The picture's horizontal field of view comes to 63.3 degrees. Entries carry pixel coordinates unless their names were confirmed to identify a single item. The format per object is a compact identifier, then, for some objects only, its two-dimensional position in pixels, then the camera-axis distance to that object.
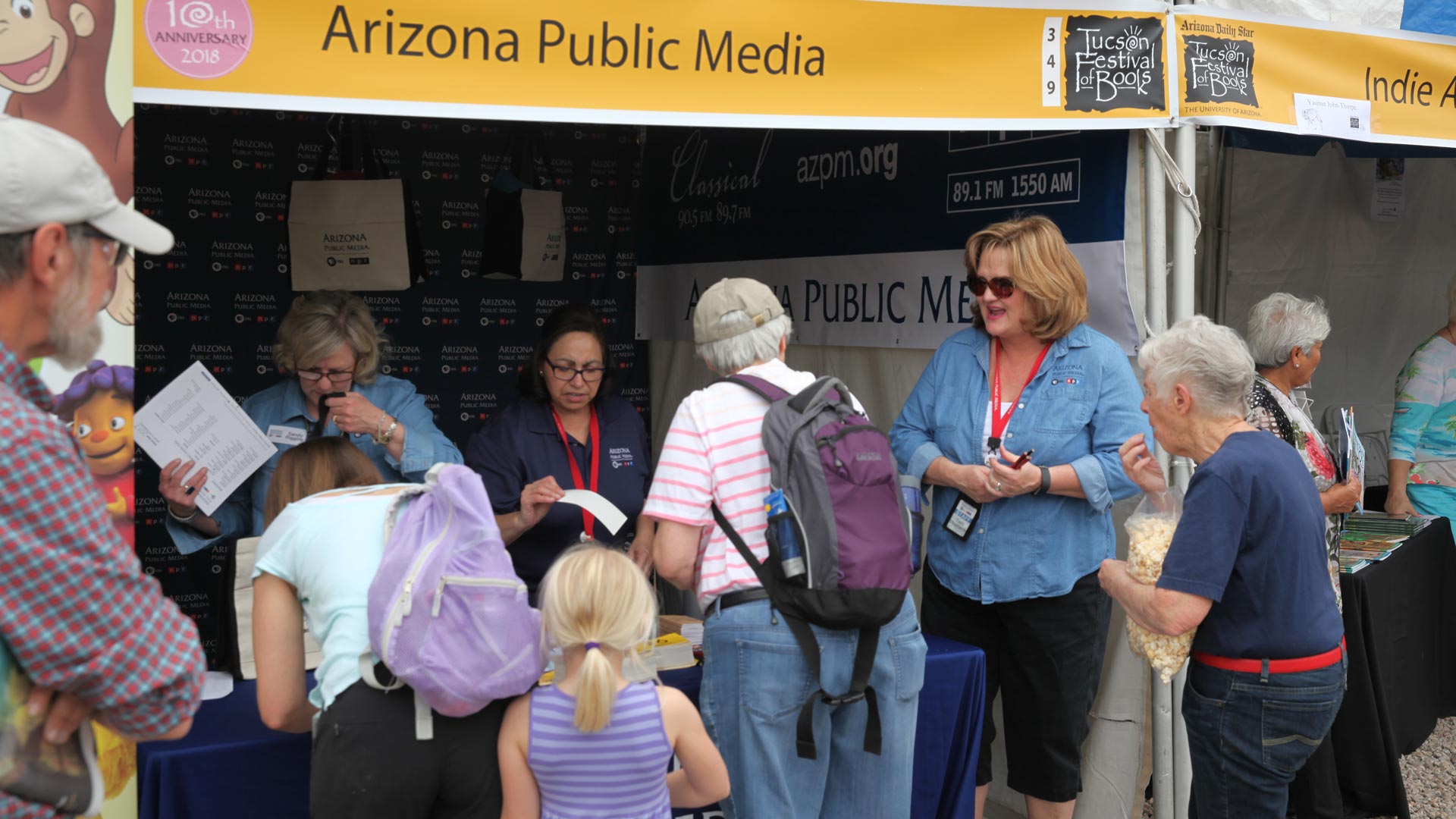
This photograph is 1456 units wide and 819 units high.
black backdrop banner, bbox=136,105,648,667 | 4.43
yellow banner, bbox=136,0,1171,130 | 2.20
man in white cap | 1.16
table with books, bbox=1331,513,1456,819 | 3.55
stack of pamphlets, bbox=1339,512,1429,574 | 3.73
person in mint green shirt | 1.82
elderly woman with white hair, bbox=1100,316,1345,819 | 2.14
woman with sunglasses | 2.83
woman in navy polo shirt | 3.08
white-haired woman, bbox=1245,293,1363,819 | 3.30
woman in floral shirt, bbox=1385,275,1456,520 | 4.11
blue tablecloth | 2.09
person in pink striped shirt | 2.16
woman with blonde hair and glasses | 3.08
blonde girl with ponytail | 1.86
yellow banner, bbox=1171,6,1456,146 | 3.05
